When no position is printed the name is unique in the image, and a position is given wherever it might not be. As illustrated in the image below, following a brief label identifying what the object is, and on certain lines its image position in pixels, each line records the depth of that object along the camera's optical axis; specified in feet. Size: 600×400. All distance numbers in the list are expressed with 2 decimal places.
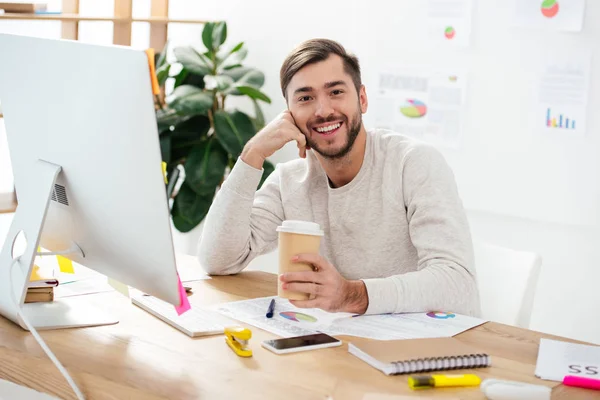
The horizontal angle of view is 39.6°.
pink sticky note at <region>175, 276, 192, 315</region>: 4.48
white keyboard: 5.12
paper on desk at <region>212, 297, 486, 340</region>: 5.19
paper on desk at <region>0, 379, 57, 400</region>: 4.48
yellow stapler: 4.71
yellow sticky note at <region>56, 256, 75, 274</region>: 6.37
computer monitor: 4.24
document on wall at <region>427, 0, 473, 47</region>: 11.08
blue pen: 5.52
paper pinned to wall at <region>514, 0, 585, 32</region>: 10.14
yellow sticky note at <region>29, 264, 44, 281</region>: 5.77
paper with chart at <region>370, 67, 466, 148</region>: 11.32
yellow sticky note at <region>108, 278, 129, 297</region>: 5.92
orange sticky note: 4.06
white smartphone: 4.80
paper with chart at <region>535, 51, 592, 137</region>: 10.19
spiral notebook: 4.48
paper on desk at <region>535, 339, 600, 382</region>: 4.50
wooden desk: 4.21
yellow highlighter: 4.26
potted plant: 12.38
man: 6.63
